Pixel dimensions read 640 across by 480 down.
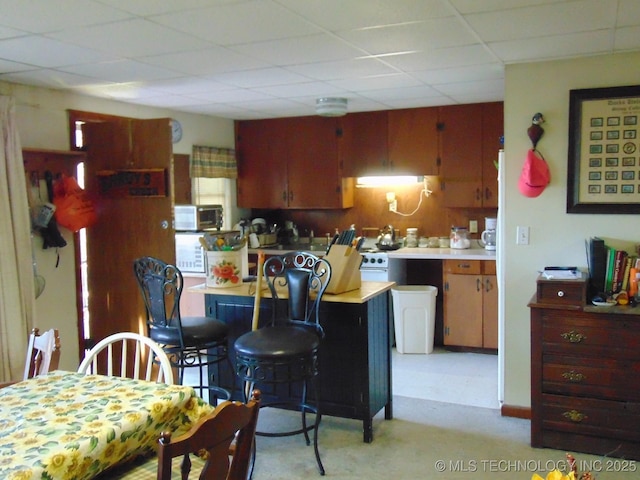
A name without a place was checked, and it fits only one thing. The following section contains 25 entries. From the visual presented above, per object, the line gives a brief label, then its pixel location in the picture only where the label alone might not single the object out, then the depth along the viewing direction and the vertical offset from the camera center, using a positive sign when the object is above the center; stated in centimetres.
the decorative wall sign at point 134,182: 402 +12
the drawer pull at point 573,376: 323 -100
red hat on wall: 359 +10
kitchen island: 345 -87
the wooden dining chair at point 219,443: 137 -58
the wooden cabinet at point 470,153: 534 +36
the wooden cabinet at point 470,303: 516 -95
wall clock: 531 +61
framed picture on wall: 344 +23
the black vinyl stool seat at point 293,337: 299 -73
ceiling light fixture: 477 +72
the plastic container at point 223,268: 372 -43
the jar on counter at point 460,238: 562 -42
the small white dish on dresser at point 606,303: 316 -60
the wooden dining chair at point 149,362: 227 -64
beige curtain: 355 -28
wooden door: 404 -18
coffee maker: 539 -38
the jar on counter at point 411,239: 593 -44
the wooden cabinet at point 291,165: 596 +33
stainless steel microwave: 506 -16
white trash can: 527 -110
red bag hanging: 402 -1
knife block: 348 -41
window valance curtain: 554 +35
